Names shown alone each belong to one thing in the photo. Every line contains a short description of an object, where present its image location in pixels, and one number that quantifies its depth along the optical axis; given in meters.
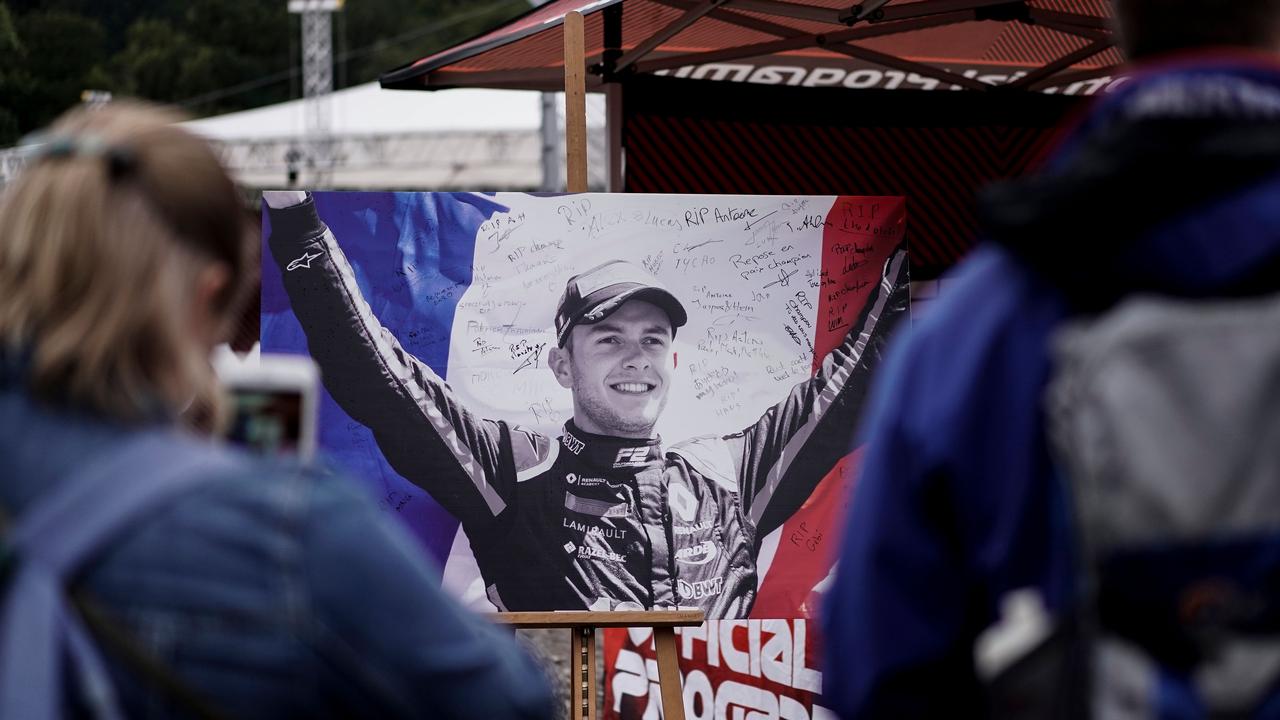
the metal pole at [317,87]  37.31
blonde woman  1.98
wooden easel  6.65
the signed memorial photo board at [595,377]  7.30
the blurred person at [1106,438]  2.01
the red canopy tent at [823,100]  10.87
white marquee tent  33.00
